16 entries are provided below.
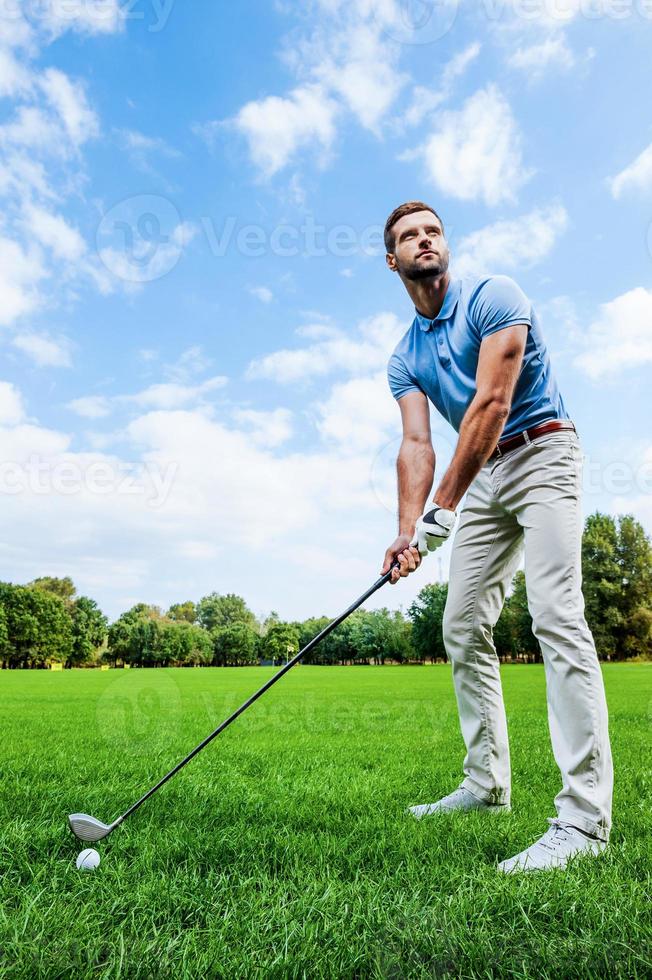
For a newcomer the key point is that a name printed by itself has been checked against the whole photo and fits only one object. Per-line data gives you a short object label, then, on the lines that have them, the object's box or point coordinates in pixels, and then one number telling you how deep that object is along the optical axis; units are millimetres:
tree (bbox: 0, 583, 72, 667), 63969
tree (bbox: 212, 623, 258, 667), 62969
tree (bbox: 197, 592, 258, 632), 68125
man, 2926
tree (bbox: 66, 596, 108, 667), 68625
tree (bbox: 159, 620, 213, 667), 61500
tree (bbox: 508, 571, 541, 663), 52550
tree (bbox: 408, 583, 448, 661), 59375
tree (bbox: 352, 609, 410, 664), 61500
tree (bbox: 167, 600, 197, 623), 69562
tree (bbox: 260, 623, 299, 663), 60594
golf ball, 2545
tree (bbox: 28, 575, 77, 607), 76062
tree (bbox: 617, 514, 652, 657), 50344
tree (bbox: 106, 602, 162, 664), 63919
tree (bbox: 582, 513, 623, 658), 50344
